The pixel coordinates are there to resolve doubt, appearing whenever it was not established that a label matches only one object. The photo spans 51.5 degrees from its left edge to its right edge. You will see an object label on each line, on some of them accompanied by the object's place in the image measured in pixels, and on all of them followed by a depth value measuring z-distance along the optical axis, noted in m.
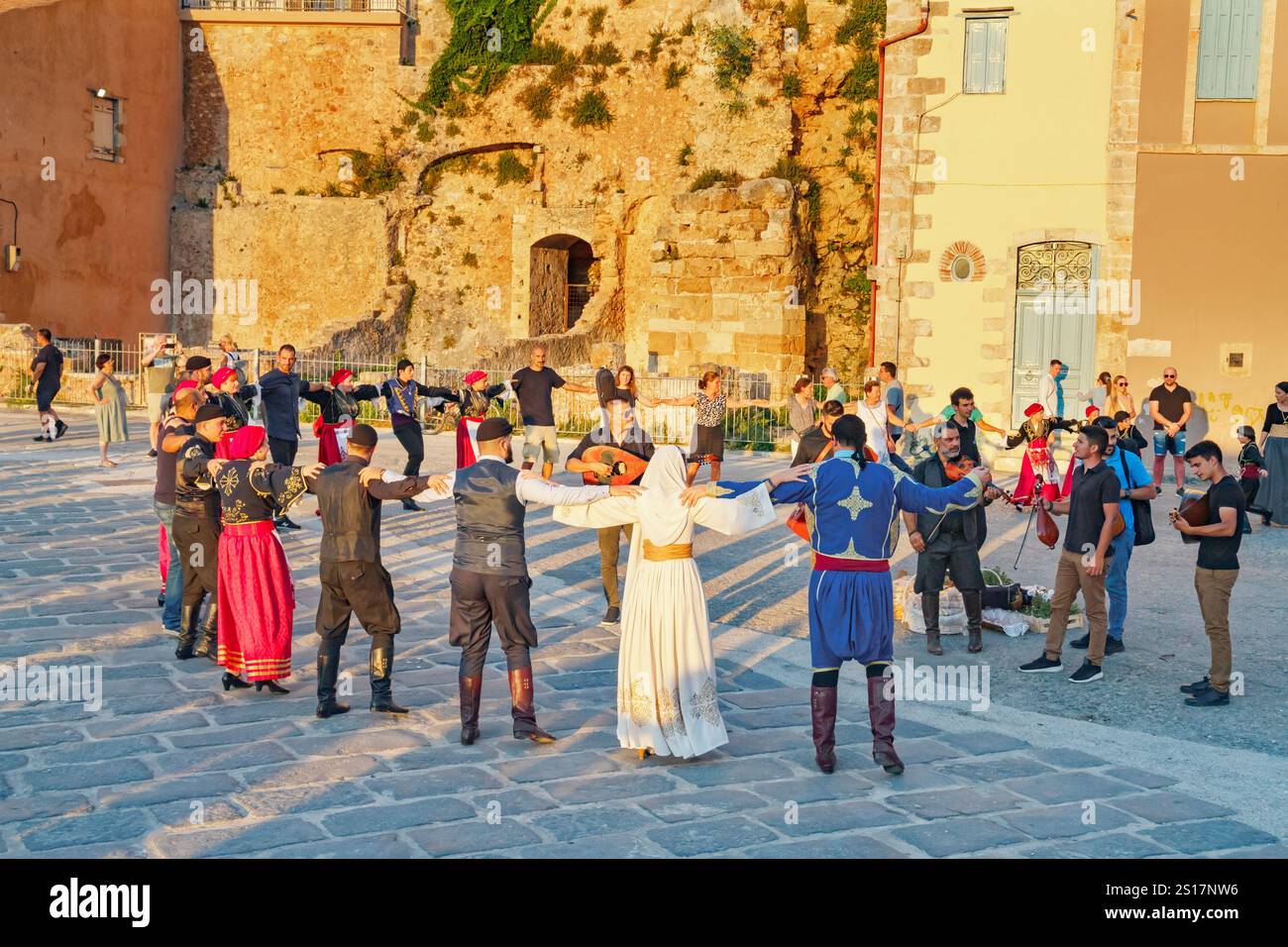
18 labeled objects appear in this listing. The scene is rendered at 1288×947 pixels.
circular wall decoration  20.47
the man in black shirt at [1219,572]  8.32
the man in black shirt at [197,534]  8.80
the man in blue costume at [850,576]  6.95
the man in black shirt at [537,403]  14.62
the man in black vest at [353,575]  7.69
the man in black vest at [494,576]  7.33
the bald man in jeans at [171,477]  9.27
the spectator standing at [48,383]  19.52
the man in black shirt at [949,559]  9.56
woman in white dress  7.10
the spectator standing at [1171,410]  17.50
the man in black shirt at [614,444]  10.35
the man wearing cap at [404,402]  13.99
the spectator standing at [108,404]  17.11
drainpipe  20.37
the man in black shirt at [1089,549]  8.88
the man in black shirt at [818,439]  11.80
